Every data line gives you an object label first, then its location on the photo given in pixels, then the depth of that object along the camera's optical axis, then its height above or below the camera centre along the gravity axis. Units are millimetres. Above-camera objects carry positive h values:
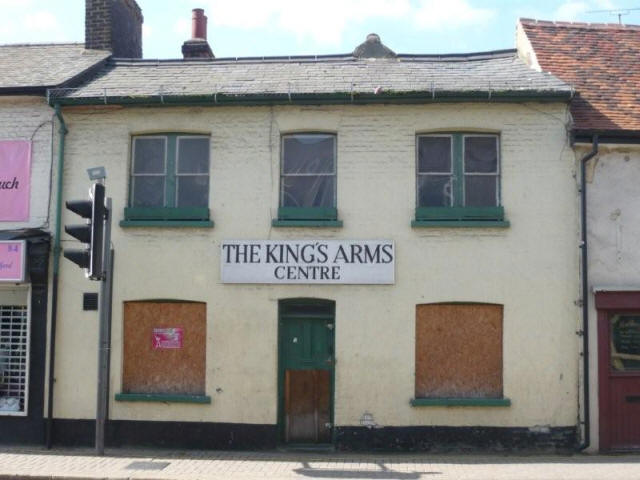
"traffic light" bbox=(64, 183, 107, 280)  9602 +953
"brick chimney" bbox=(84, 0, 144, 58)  14492 +5640
